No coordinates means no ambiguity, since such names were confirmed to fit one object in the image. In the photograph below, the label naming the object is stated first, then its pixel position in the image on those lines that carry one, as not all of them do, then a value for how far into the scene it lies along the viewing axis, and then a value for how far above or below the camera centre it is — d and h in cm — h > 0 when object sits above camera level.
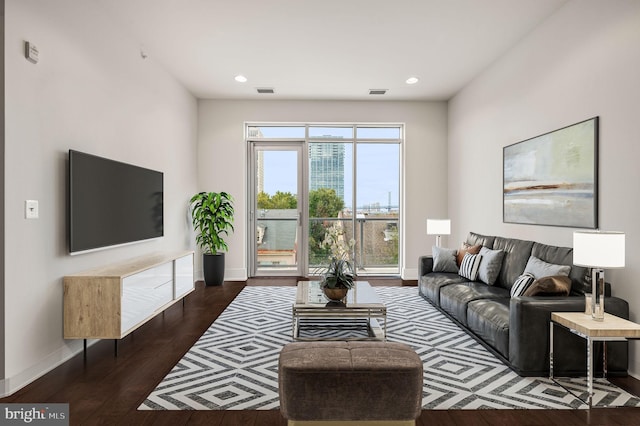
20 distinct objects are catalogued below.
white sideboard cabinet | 309 -70
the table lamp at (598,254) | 259 -27
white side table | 246 -71
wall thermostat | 279 +107
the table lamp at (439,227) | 589 -23
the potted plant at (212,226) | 634 -24
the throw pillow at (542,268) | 326 -47
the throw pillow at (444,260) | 512 -62
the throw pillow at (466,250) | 484 -47
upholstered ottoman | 194 -85
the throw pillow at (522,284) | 334 -60
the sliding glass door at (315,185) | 712 +44
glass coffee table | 332 -82
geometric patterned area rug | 252 -116
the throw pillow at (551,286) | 306 -56
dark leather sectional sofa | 286 -85
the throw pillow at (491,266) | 428 -58
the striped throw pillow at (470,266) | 453 -62
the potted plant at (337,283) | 351 -62
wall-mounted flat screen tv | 323 +7
